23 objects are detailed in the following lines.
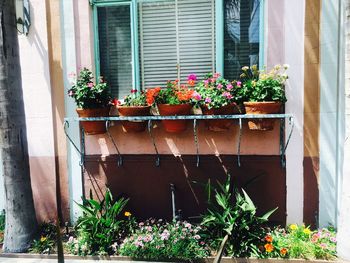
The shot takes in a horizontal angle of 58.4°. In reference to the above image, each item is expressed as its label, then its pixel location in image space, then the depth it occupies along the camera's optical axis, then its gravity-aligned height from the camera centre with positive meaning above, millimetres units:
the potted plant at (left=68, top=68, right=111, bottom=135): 4238 -115
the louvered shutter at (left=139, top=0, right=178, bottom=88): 4582 +683
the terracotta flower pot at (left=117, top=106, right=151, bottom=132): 4242 -332
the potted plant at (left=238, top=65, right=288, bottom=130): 3979 -103
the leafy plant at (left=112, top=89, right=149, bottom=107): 4352 -150
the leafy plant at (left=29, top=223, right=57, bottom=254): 4102 -2025
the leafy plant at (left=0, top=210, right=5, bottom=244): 4421 -1965
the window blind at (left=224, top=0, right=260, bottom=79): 4387 +732
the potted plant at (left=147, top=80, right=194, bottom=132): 4160 -177
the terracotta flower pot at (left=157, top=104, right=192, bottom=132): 4160 -324
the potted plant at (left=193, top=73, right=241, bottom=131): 4016 -129
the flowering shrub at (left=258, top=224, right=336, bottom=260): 3732 -1923
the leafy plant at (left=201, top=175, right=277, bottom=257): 3848 -1699
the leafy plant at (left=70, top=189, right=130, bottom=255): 4031 -1801
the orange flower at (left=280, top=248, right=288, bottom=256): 3720 -1947
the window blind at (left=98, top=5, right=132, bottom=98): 4676 +635
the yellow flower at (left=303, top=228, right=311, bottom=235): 3975 -1838
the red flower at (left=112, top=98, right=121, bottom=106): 4430 -172
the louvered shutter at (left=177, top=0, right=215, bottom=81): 4496 +760
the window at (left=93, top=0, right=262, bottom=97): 4430 +718
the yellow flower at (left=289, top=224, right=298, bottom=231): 4094 -1834
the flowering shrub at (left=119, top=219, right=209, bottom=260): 3840 -1937
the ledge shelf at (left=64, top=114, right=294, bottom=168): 4008 -472
